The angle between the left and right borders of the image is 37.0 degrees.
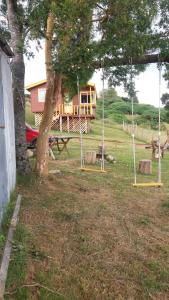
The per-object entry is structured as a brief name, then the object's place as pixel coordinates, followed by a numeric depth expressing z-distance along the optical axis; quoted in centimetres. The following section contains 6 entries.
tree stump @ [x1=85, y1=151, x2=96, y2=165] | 871
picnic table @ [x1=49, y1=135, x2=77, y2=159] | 896
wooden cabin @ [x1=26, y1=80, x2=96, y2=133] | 2115
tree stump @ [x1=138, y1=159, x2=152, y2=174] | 771
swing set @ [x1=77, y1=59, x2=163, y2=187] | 567
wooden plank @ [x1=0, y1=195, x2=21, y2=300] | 242
